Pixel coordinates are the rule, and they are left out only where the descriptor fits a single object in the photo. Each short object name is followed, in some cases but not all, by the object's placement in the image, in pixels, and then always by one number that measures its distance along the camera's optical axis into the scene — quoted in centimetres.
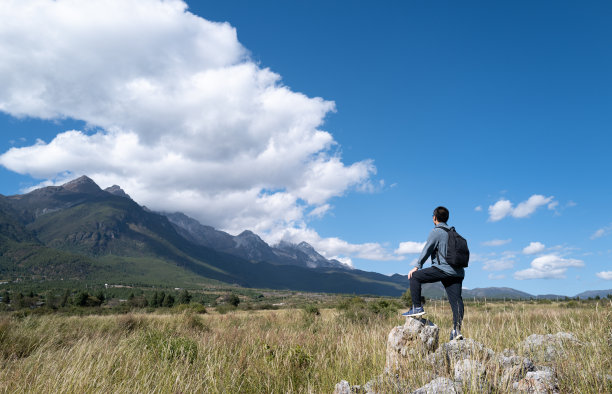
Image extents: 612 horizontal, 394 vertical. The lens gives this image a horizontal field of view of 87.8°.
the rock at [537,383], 327
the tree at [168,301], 5536
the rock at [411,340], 446
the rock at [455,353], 382
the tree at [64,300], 5274
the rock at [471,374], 317
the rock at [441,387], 319
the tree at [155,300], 5741
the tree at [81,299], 5210
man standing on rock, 546
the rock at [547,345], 442
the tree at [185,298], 6357
